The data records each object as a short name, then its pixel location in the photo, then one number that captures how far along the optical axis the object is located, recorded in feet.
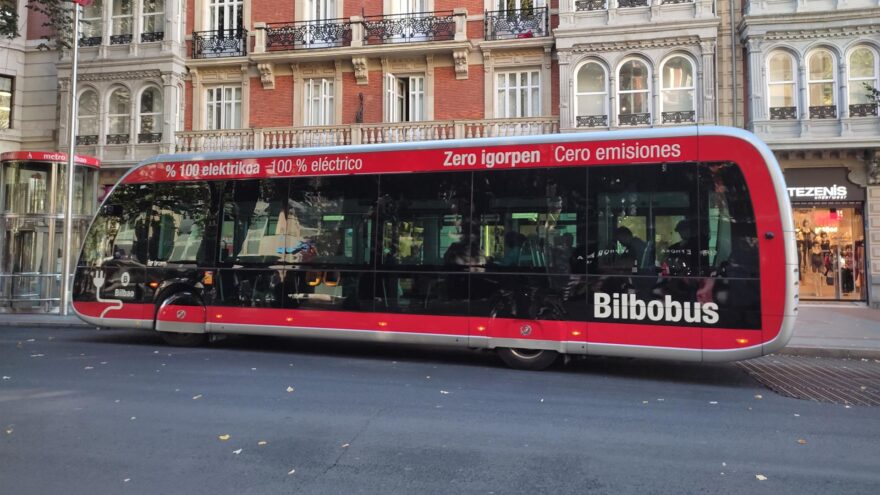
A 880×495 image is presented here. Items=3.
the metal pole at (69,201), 48.60
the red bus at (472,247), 23.84
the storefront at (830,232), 55.98
